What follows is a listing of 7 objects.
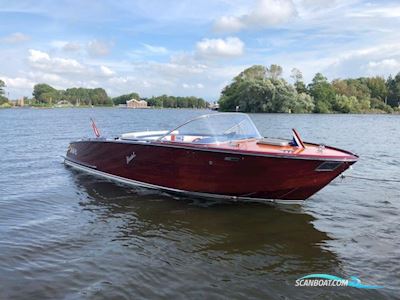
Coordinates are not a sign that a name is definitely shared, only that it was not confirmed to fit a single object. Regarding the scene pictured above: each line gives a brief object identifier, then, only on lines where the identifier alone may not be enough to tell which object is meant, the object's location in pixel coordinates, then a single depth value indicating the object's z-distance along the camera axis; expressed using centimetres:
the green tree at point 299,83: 8942
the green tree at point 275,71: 8601
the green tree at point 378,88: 10769
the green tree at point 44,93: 17850
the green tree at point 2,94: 15785
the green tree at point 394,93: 10600
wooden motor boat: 845
